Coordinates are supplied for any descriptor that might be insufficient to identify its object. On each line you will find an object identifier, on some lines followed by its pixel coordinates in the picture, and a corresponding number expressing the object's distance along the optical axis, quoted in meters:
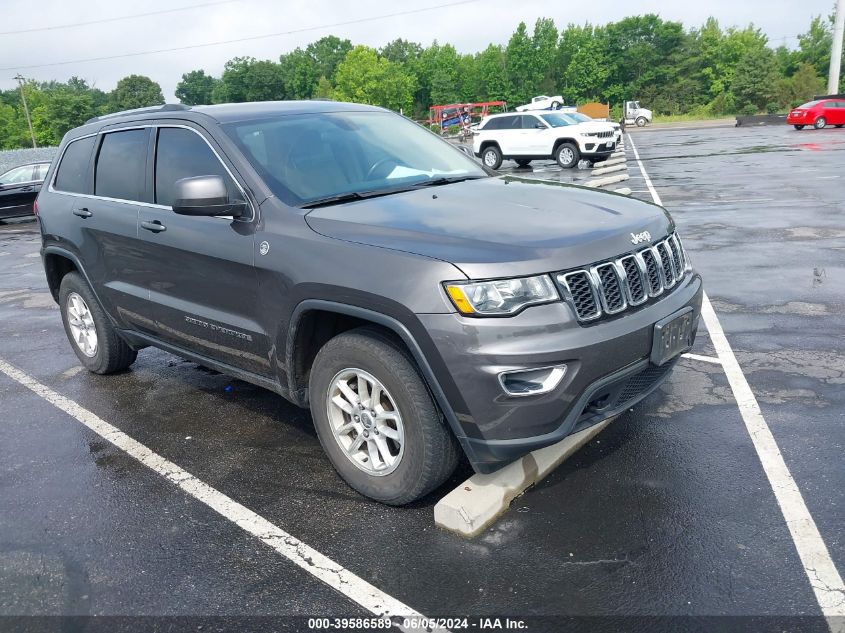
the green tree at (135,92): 122.62
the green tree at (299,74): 129.88
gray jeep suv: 3.04
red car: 33.81
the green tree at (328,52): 131.50
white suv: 21.98
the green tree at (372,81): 97.38
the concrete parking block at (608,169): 17.55
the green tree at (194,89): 146.75
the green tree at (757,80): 66.44
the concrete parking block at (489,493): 3.30
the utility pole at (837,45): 45.59
